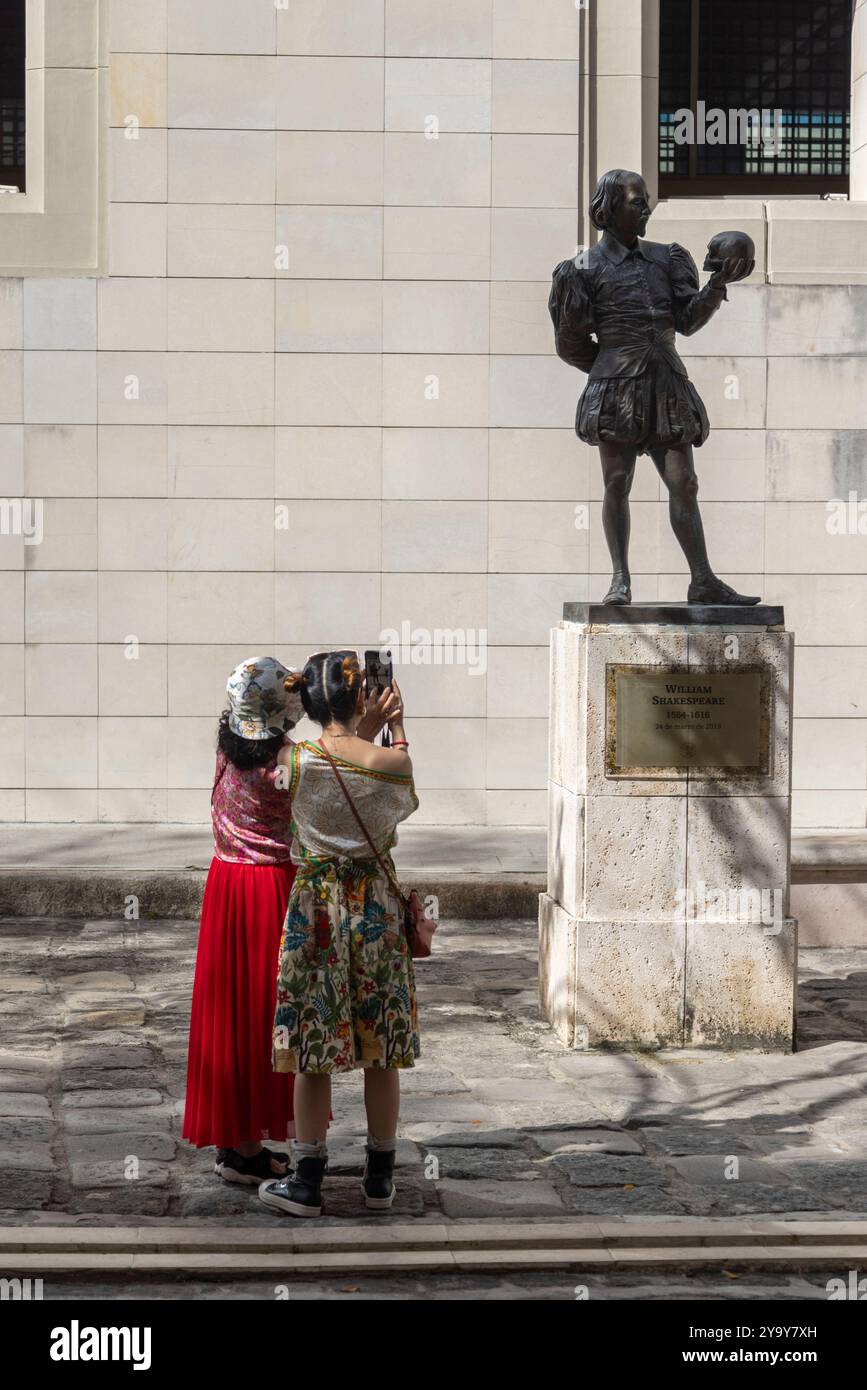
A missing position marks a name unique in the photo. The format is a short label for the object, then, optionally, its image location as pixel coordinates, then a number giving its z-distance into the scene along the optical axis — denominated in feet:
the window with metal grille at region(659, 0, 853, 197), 50.06
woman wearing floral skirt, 19.27
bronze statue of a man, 28.66
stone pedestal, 27.84
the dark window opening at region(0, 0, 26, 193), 48.93
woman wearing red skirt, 20.48
